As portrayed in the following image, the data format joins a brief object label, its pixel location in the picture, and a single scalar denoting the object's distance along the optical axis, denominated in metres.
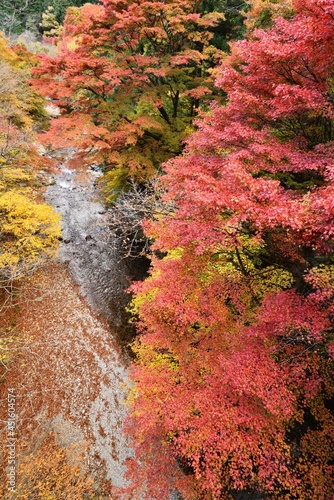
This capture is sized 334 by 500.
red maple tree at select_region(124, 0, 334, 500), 5.61
